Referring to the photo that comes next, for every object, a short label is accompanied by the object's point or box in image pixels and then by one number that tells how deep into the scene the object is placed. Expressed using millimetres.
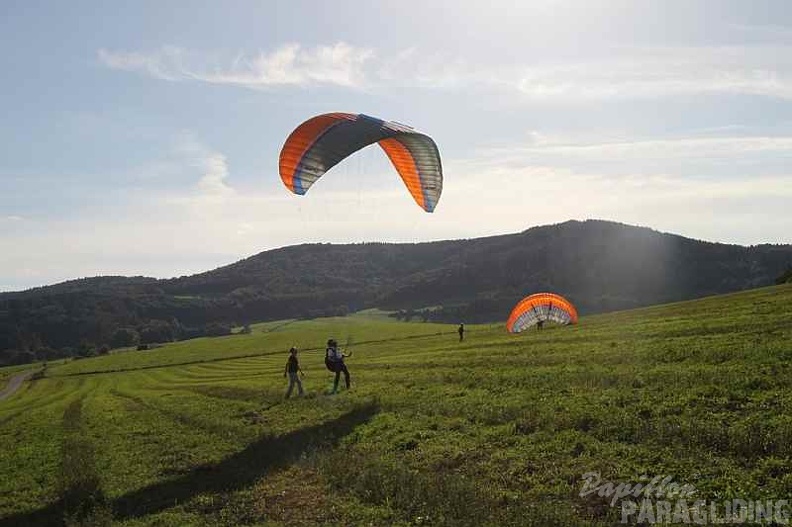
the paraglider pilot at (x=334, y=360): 26578
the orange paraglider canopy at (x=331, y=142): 24344
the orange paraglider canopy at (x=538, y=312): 52500
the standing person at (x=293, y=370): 27508
